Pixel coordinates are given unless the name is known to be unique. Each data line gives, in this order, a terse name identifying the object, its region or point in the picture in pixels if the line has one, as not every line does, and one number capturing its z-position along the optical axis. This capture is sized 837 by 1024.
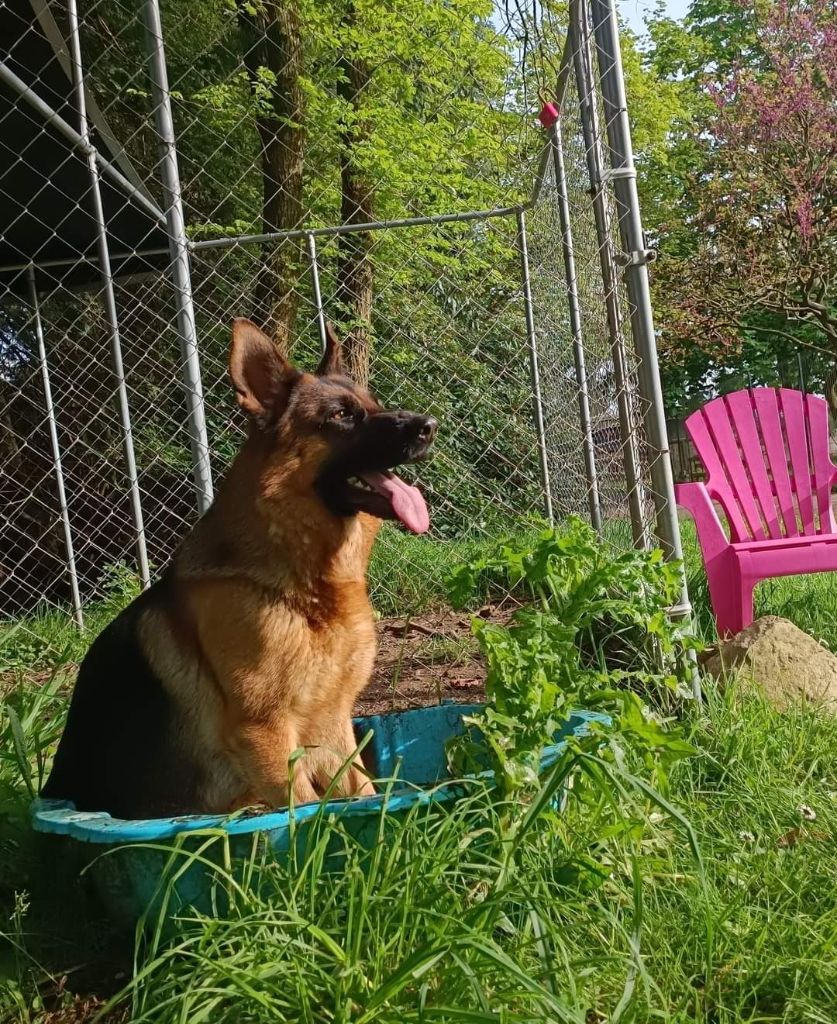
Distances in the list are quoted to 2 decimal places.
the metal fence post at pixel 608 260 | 3.23
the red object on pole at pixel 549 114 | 4.27
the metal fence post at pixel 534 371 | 6.04
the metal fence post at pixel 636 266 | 3.05
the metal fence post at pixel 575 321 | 4.22
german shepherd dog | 2.12
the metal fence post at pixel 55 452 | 5.64
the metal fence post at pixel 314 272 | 5.55
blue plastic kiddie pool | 1.66
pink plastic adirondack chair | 5.14
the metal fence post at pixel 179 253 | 3.50
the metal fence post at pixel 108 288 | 4.09
